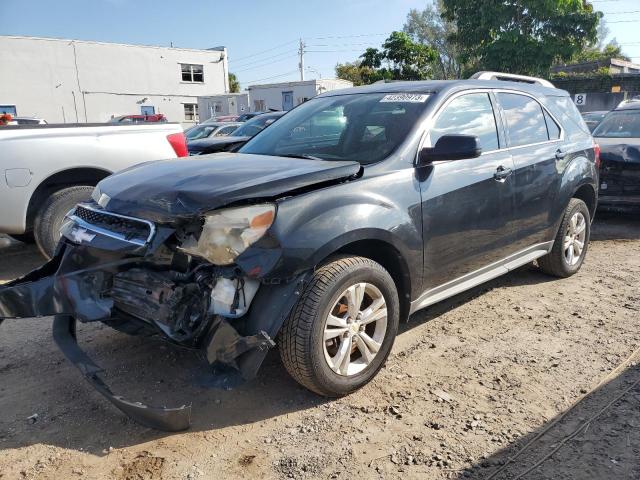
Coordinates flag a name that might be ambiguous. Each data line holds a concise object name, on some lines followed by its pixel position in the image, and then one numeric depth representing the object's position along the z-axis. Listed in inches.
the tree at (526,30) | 867.4
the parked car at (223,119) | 837.3
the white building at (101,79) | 1406.3
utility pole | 2215.1
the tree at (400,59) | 971.9
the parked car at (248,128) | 307.1
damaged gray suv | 108.8
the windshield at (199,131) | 543.4
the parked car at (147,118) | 1114.3
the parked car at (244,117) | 642.2
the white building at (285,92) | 1262.3
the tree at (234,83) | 2340.1
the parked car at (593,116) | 535.7
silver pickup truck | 204.1
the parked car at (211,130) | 522.6
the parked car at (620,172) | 288.5
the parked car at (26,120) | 620.8
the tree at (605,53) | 2014.0
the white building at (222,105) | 1444.4
